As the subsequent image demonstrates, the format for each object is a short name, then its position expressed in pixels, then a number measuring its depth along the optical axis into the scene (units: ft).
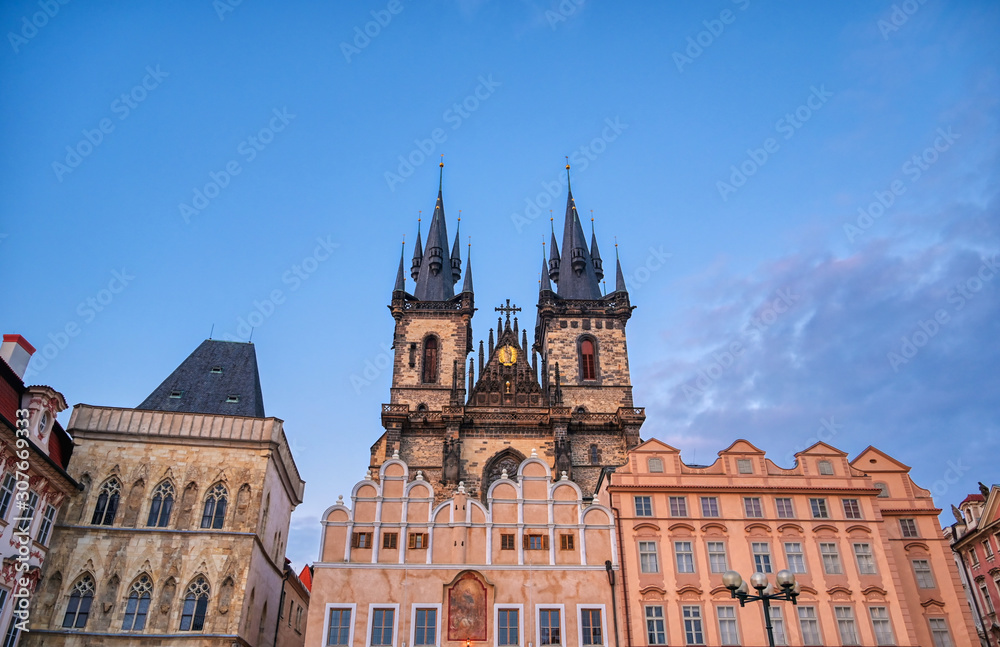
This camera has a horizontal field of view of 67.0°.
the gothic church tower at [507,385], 153.89
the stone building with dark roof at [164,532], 81.87
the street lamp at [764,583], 54.80
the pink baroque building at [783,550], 83.82
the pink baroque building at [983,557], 113.70
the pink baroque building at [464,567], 80.84
